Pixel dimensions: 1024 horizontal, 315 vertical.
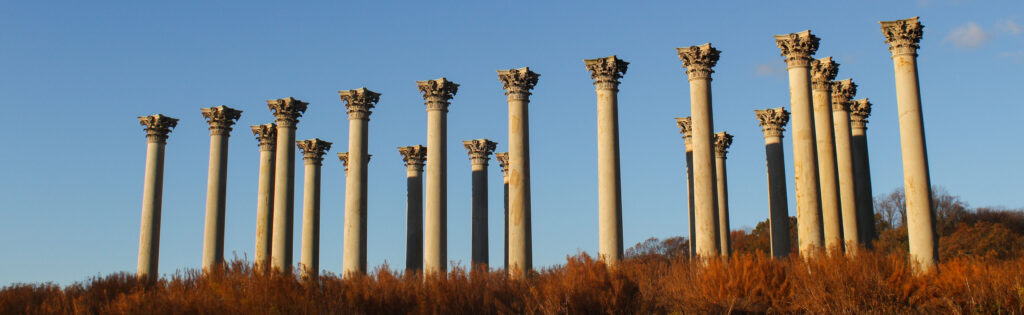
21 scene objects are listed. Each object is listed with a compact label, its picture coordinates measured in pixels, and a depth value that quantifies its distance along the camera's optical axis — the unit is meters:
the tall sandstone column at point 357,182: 43.50
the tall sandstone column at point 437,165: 42.34
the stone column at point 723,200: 43.97
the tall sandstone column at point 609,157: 36.56
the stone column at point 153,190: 47.12
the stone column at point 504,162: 58.53
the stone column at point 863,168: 40.24
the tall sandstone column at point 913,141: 31.62
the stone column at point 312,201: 46.28
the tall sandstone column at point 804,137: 34.28
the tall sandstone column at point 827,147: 34.44
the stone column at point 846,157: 37.44
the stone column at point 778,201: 37.84
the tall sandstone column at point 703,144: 35.03
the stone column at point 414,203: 47.31
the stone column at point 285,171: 45.40
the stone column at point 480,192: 49.31
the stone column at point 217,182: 46.38
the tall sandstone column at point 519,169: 38.00
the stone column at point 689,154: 49.28
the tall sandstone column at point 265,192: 46.03
